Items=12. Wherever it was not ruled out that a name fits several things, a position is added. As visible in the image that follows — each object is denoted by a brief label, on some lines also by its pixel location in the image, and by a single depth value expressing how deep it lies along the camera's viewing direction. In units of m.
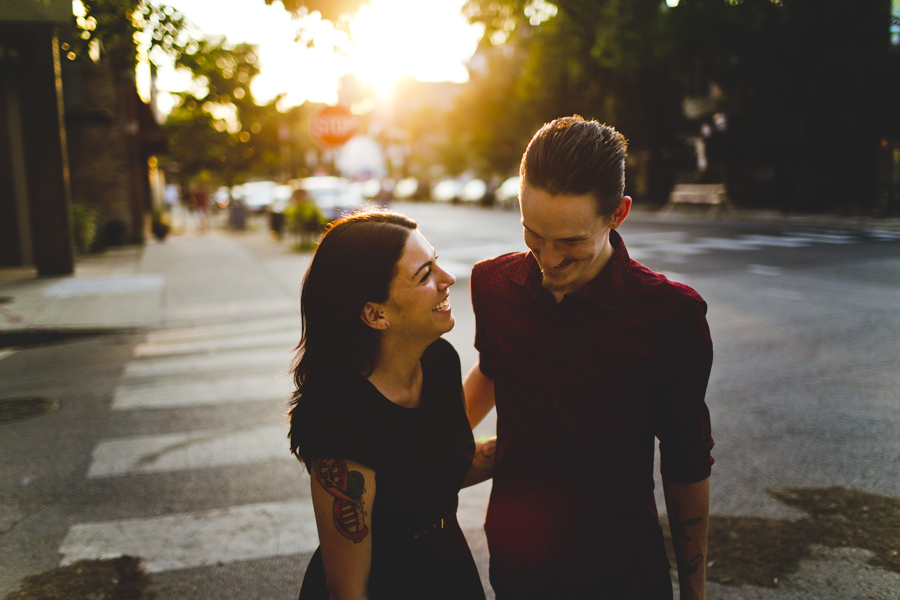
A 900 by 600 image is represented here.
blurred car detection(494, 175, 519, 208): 38.59
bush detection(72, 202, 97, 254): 16.92
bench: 24.53
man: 1.66
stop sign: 14.55
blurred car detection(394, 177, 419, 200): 64.88
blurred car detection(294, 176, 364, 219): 24.33
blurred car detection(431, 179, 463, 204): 50.50
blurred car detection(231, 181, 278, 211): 42.78
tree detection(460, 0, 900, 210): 20.73
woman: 1.69
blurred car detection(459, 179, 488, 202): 44.59
